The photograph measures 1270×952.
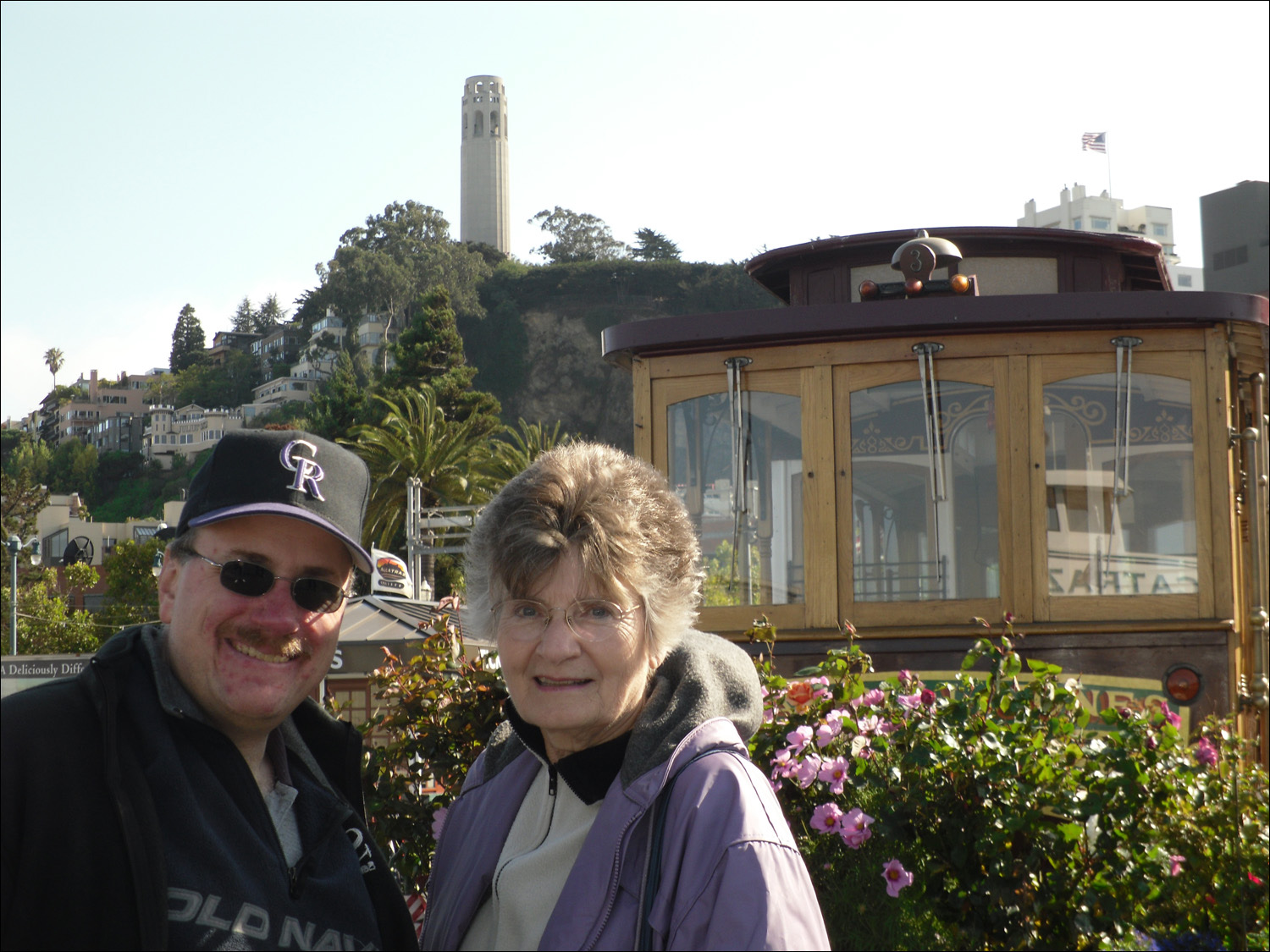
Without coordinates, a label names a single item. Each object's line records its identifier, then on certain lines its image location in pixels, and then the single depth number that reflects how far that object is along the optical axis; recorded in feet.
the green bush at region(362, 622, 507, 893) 12.98
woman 6.55
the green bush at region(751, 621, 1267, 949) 10.85
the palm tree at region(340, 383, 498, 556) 128.57
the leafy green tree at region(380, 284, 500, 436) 185.47
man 5.74
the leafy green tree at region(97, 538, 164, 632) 163.12
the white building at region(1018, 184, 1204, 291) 317.01
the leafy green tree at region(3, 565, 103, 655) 145.69
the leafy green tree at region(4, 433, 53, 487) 320.50
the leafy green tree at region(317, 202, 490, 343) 313.12
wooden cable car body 17.78
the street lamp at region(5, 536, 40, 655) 103.09
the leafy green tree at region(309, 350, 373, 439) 180.96
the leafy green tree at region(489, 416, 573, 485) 125.08
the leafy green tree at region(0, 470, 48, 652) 162.43
